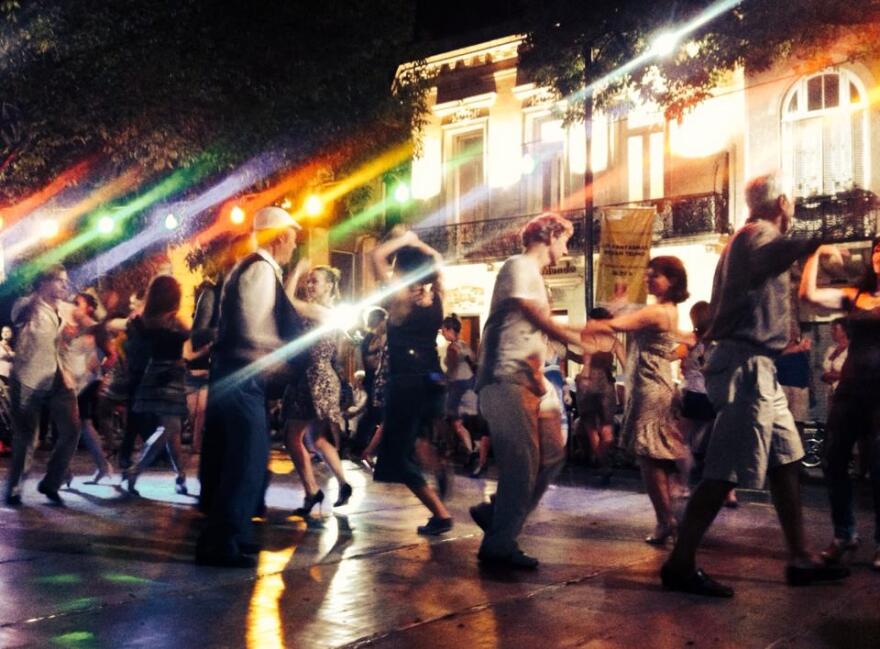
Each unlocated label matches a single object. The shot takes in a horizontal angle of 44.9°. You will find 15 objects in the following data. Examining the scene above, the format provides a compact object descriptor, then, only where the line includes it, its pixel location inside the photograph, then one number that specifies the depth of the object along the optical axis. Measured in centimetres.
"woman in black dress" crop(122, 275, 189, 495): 870
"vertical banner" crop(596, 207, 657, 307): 1736
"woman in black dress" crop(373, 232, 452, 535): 689
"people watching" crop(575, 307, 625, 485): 1162
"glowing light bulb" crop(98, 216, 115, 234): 2339
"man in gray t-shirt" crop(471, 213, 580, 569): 566
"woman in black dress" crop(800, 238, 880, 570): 610
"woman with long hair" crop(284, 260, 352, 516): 785
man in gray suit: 834
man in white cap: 569
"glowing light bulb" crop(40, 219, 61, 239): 2422
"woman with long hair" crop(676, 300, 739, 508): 962
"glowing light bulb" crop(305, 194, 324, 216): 1873
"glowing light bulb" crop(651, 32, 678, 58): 1547
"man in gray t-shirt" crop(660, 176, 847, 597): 511
